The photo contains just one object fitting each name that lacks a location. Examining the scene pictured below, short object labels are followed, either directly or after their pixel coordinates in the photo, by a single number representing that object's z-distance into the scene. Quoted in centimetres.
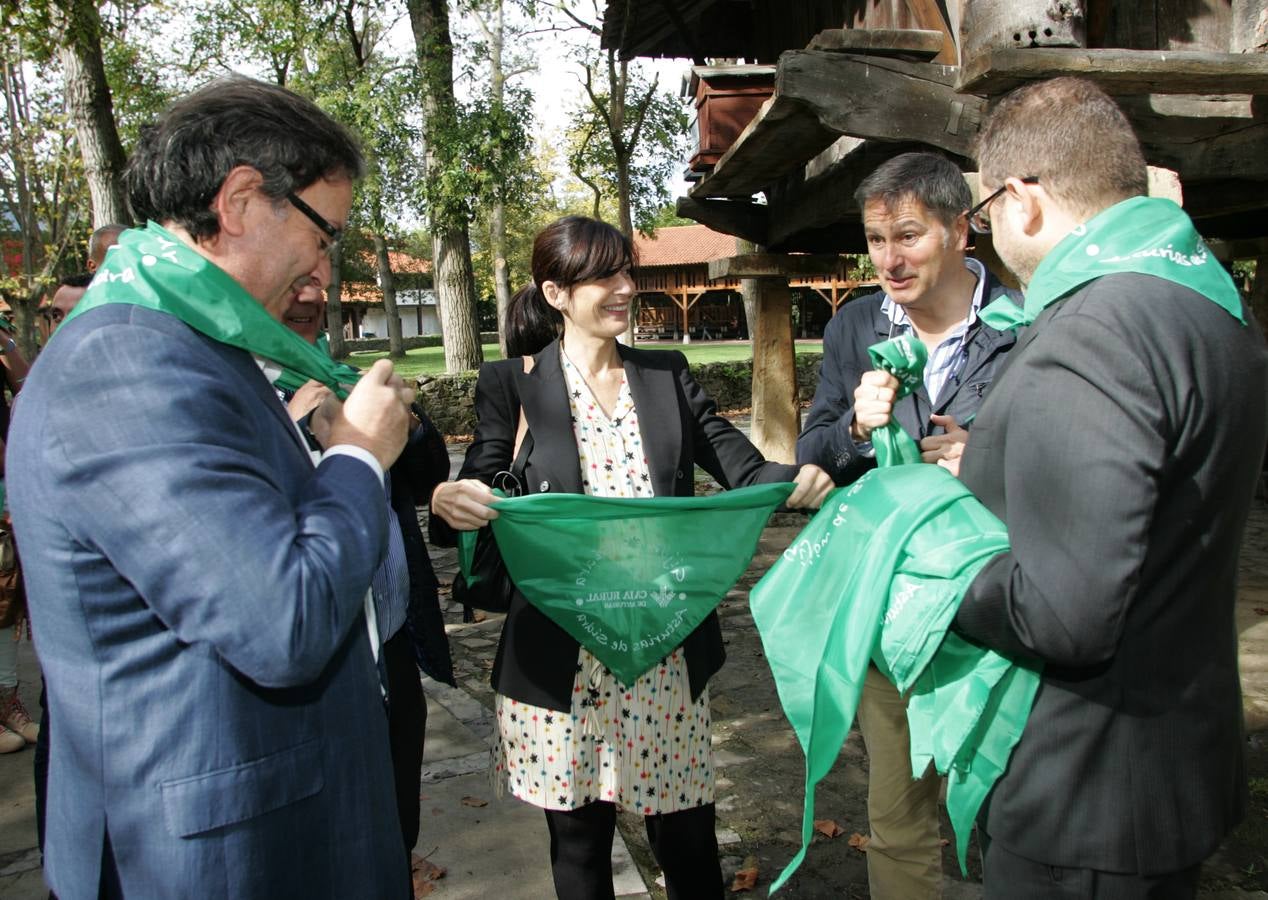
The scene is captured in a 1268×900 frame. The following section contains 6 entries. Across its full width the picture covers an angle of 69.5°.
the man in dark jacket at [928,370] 266
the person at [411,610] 253
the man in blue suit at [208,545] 130
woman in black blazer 259
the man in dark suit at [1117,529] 146
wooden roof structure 394
